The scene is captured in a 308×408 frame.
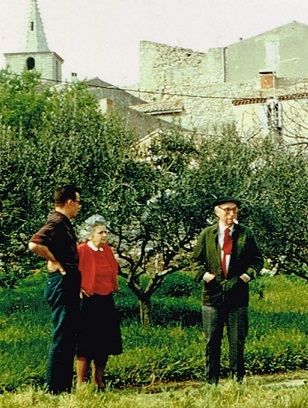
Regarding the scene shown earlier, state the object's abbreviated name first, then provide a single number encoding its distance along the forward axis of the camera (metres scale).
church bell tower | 81.81
